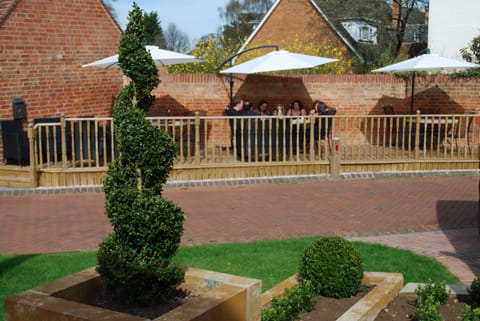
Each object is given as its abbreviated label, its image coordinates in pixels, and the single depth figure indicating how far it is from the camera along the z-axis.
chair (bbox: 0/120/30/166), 11.92
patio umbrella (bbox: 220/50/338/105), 14.15
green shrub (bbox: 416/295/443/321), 4.59
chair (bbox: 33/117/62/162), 11.49
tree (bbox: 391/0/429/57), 26.75
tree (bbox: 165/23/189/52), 61.18
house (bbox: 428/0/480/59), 23.80
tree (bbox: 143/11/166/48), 46.15
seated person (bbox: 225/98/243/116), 14.22
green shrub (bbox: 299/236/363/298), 5.26
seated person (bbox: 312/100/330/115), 15.38
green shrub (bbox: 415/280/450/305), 5.11
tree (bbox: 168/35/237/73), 17.92
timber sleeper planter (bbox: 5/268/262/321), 3.97
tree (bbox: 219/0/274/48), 53.65
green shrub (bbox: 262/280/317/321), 4.81
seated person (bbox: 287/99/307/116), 14.70
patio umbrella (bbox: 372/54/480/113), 14.48
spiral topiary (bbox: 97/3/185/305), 4.34
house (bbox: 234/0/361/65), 28.05
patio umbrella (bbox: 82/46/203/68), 13.61
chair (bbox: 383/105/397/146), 16.08
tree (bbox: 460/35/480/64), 19.23
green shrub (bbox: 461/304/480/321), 4.63
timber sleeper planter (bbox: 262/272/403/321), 4.83
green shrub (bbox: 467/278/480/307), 5.02
